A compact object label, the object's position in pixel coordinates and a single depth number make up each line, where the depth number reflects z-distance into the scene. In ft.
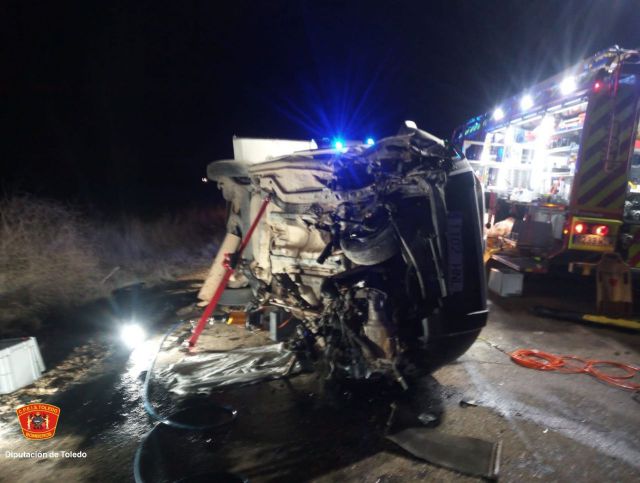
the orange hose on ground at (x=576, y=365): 11.62
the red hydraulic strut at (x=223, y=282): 13.56
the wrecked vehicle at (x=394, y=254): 9.33
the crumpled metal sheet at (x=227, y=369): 11.51
